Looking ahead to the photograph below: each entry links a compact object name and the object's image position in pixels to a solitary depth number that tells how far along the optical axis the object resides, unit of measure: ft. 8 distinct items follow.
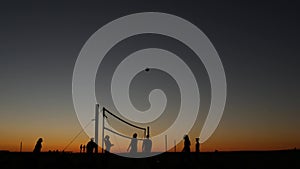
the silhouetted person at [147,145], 75.77
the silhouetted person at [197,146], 77.46
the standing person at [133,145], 75.20
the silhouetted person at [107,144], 78.23
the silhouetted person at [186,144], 71.41
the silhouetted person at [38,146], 65.05
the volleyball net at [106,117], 83.26
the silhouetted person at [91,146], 75.20
